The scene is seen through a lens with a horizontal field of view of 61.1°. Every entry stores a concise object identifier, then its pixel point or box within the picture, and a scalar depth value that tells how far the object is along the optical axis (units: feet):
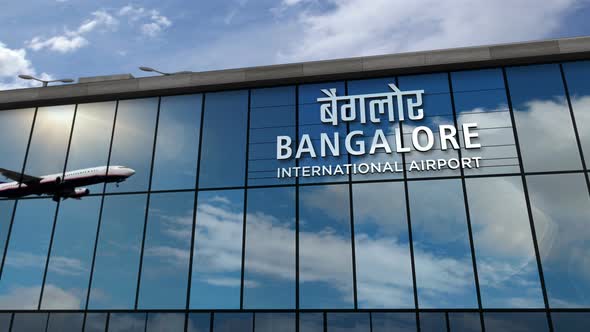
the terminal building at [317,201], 61.05
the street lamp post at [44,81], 81.61
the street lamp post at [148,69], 75.72
